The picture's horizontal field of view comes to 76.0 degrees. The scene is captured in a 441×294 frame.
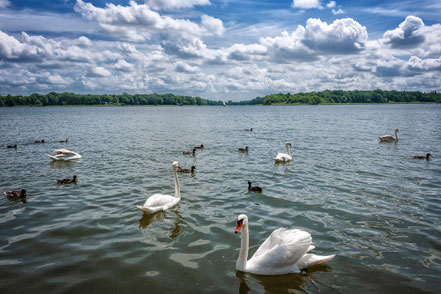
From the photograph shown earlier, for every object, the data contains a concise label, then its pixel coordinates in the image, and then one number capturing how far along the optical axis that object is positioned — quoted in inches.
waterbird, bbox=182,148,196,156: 840.2
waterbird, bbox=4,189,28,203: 432.8
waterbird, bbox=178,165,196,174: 618.8
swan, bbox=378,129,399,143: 1058.0
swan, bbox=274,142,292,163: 716.0
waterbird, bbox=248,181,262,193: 473.8
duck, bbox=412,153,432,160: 738.3
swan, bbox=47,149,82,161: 746.8
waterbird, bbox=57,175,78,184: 516.7
